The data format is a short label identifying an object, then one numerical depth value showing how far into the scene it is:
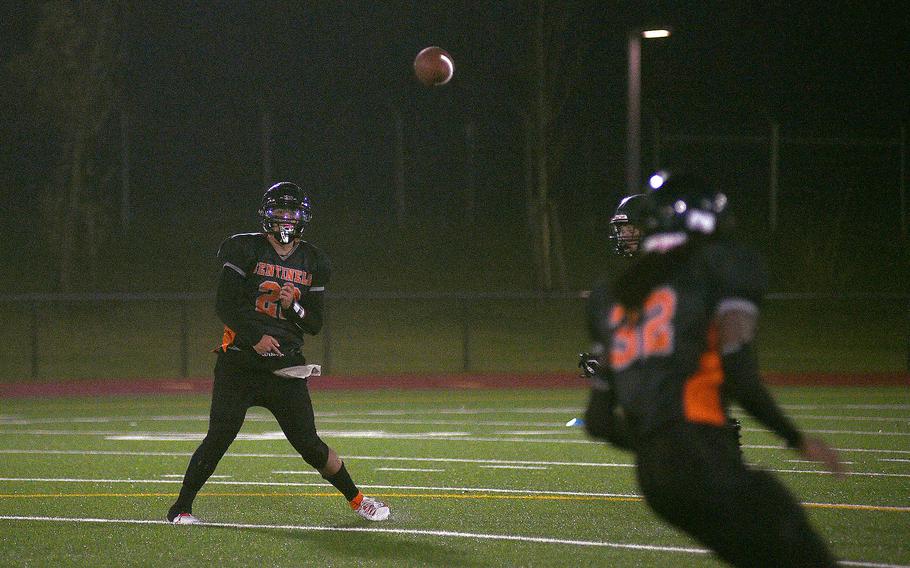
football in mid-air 29.64
